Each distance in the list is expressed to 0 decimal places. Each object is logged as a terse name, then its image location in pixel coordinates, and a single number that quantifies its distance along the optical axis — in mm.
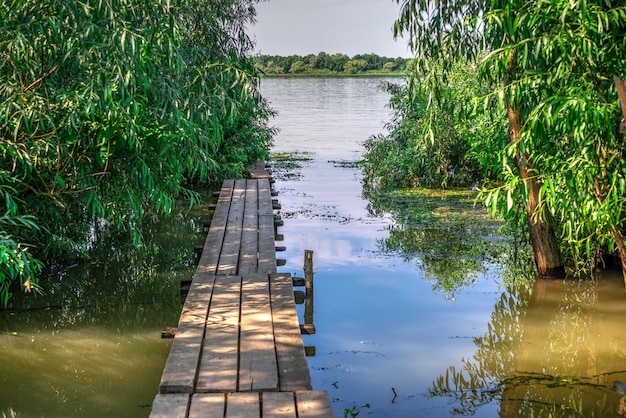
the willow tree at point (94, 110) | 6785
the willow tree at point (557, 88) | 6547
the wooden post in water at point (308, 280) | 8852
